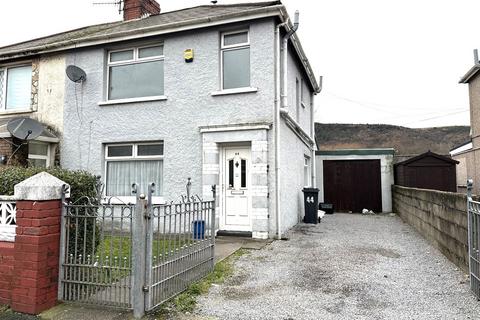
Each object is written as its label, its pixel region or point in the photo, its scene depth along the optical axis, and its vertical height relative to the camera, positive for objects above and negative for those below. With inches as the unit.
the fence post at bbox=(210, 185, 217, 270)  213.1 -31.7
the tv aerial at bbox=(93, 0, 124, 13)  555.5 +275.8
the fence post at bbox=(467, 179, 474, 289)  179.3 -22.4
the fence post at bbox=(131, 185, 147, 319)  151.2 -32.5
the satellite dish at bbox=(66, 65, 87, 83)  401.1 +120.6
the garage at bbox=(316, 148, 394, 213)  596.4 +3.6
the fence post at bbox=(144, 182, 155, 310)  153.3 -30.8
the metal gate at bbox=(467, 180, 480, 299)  169.5 -29.0
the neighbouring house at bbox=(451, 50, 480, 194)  687.1 +104.0
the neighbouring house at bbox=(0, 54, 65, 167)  393.4 +96.3
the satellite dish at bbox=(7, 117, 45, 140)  360.9 +53.6
